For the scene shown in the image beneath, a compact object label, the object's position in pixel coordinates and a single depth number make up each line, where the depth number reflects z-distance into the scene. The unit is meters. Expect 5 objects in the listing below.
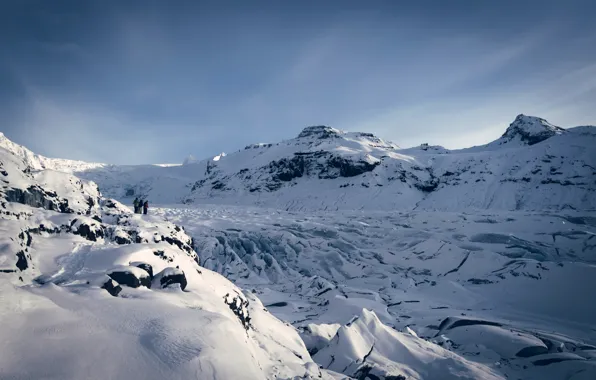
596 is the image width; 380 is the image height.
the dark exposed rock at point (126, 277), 7.59
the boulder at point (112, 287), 7.11
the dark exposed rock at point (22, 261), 7.00
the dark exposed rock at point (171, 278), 8.32
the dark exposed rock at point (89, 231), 10.46
